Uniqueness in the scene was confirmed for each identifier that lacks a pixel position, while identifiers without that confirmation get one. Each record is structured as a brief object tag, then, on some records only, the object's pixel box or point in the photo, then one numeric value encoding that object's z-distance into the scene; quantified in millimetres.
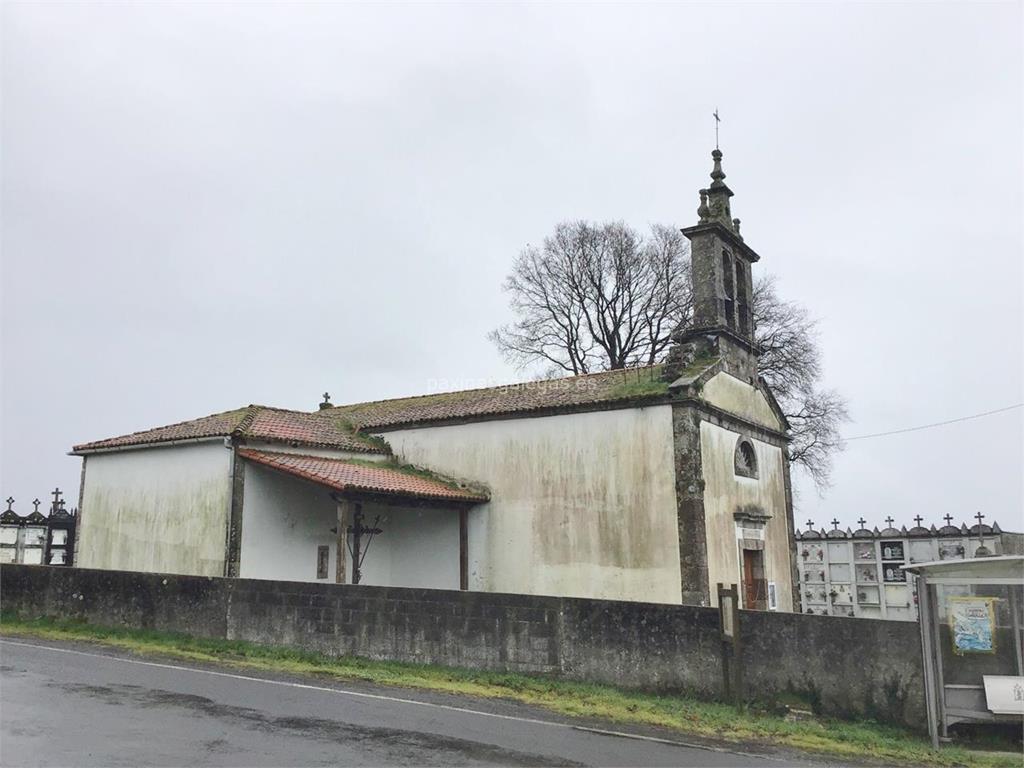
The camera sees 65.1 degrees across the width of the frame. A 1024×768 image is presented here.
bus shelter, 8133
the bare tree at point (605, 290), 35281
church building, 15750
